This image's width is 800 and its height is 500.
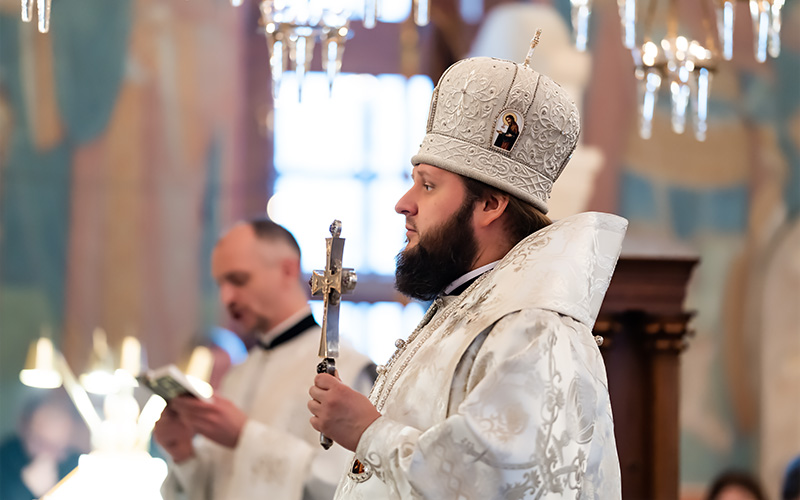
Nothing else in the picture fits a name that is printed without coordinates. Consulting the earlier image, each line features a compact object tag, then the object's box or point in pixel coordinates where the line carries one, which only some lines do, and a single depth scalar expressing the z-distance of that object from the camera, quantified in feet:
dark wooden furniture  14.26
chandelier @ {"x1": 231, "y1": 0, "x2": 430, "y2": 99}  19.43
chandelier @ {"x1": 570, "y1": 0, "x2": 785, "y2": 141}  19.66
